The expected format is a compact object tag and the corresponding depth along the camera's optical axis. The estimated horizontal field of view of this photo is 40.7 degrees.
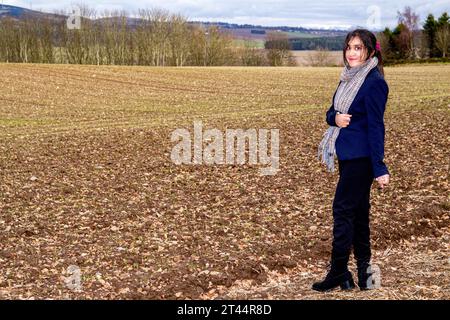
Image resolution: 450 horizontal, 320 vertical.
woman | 5.58
